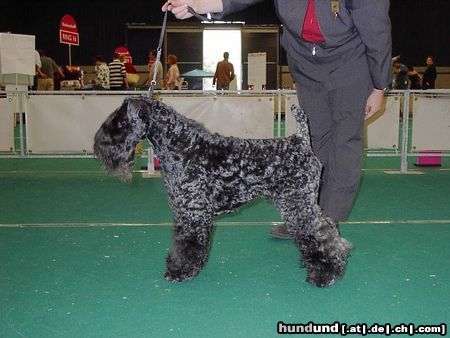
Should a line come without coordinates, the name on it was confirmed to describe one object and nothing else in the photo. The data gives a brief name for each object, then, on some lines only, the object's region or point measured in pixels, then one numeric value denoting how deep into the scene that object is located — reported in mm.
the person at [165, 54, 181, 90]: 11492
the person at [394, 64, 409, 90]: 13664
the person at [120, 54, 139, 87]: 10719
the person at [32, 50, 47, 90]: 11538
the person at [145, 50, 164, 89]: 11422
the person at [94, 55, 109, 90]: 9445
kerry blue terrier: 2207
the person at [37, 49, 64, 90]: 12211
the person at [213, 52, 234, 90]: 12703
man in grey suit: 2342
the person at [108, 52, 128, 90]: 9086
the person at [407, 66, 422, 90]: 14836
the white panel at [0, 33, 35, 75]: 8828
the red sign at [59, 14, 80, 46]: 11227
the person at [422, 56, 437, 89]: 14736
